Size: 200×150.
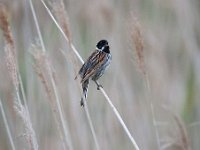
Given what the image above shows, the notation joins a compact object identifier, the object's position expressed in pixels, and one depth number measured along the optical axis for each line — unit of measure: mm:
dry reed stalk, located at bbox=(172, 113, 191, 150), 5273
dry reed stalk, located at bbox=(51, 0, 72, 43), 5316
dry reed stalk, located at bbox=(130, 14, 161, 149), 5223
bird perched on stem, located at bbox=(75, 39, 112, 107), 6080
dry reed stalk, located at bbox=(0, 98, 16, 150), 5904
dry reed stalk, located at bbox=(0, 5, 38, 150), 5058
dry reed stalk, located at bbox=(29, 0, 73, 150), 5755
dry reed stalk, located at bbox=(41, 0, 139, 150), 5340
